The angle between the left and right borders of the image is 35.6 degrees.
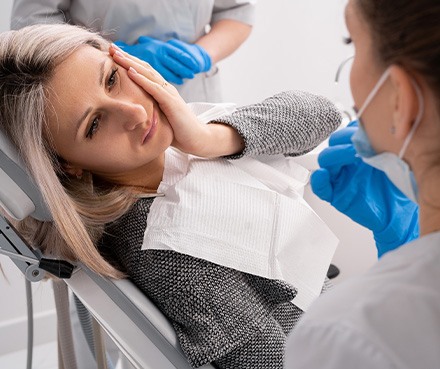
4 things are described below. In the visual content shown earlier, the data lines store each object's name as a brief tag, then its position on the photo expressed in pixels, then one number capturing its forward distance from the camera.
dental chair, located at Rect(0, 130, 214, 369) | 1.15
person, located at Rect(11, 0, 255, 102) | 1.75
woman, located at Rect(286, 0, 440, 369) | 0.73
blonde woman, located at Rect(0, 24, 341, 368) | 1.21
